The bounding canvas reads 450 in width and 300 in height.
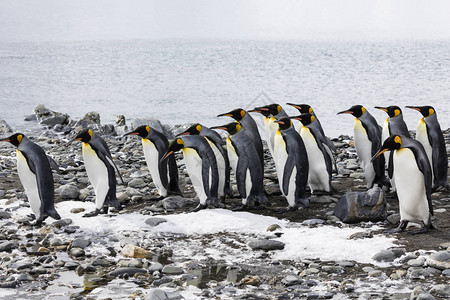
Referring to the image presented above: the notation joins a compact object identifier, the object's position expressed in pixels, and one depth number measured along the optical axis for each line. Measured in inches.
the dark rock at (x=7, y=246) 416.7
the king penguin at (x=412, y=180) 430.0
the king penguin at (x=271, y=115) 591.2
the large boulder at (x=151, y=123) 952.3
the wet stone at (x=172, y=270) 374.3
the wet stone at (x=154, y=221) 458.3
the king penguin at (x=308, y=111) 549.6
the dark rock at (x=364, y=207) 450.0
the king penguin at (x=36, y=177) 477.7
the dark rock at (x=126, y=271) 373.1
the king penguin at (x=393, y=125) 539.2
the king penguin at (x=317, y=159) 533.3
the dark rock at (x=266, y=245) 409.1
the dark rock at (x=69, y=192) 543.2
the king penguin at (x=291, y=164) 493.7
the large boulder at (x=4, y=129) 1025.3
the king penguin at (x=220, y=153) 515.8
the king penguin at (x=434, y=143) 533.3
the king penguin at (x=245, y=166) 498.3
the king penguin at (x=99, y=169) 500.1
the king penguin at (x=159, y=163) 534.9
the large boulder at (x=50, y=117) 1079.6
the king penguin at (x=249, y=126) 532.1
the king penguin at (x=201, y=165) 493.7
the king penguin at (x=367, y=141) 549.0
